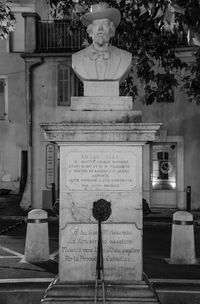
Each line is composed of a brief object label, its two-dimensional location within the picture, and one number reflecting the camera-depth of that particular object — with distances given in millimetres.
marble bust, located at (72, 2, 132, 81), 6340
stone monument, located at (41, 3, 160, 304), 6152
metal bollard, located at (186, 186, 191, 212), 19719
